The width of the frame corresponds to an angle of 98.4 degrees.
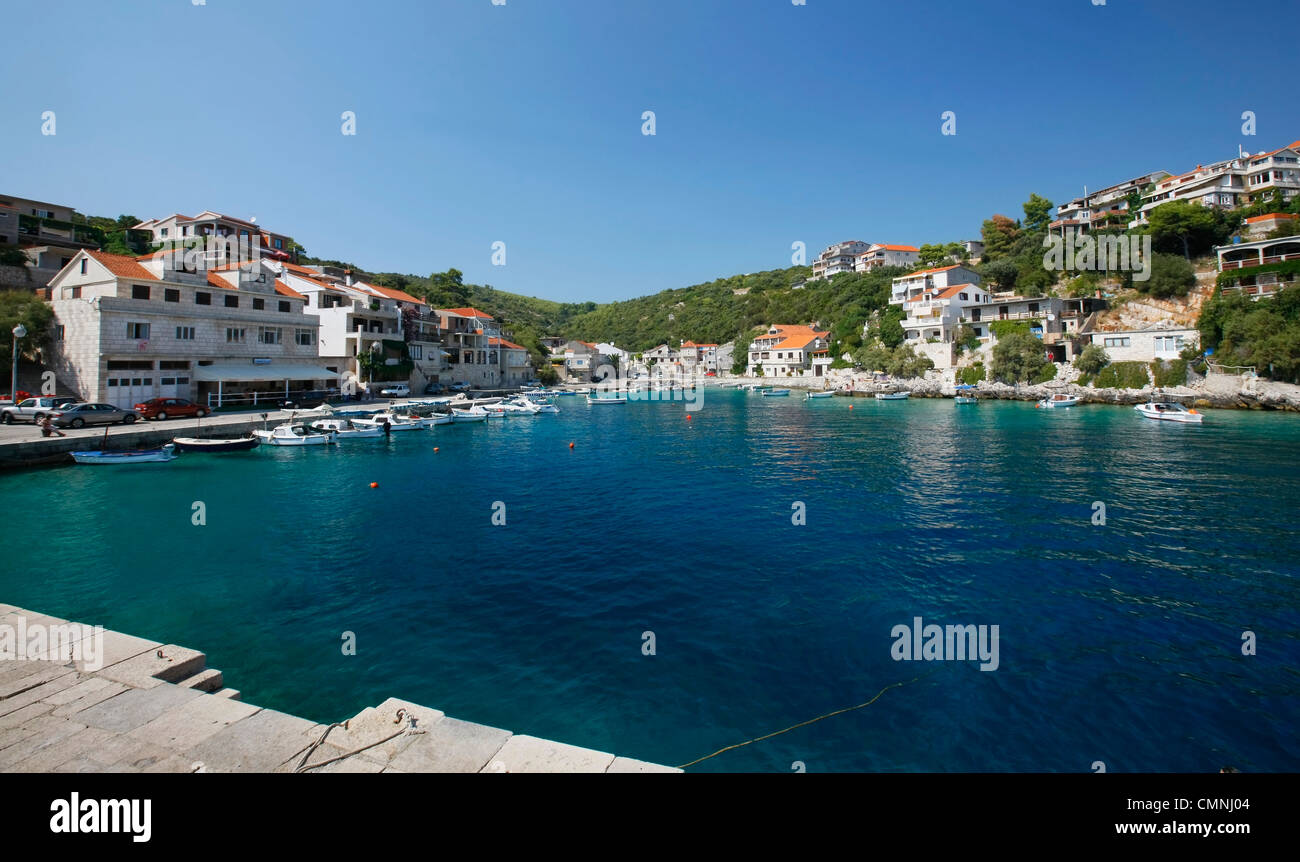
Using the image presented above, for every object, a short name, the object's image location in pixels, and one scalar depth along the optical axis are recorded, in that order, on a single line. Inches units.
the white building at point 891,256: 4603.8
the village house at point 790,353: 3705.7
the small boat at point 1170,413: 1477.6
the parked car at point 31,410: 1122.0
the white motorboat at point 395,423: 1471.0
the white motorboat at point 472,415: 1902.1
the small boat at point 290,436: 1225.4
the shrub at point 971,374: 2513.4
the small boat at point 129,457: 951.0
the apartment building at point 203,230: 2385.6
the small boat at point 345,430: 1318.4
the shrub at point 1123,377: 1966.0
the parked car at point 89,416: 1082.1
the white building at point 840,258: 5032.0
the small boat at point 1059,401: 1957.6
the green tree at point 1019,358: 2282.2
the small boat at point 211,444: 1095.6
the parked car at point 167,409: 1256.5
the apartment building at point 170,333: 1254.3
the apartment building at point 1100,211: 2923.2
